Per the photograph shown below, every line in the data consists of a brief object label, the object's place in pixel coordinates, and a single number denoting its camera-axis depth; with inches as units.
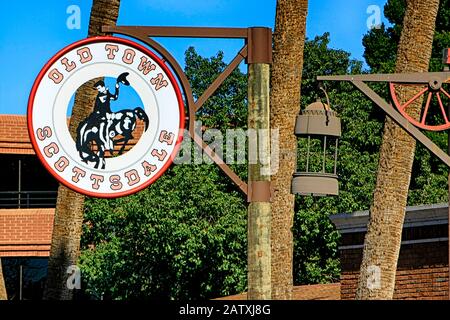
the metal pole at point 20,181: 1723.7
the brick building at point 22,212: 1647.4
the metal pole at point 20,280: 1678.2
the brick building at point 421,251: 998.4
